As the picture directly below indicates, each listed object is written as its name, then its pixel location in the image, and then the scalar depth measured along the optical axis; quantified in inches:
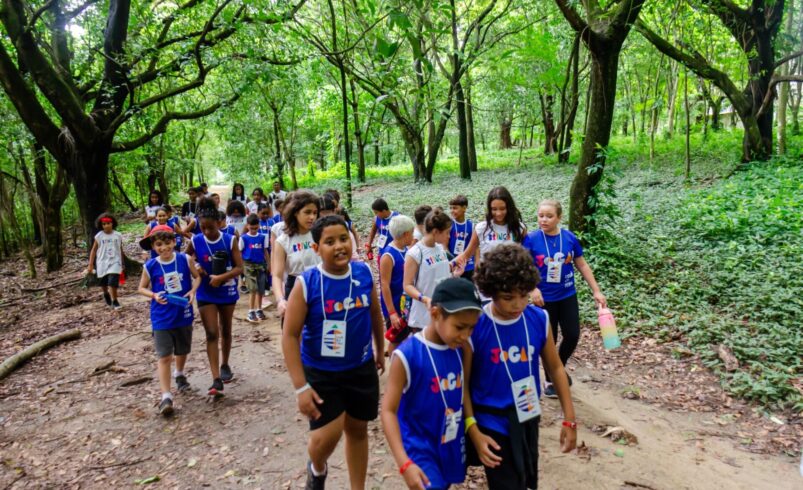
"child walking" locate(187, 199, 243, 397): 191.0
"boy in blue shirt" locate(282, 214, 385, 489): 111.0
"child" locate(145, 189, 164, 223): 435.5
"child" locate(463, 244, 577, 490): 92.0
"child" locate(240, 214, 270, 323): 310.3
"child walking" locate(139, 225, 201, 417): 182.9
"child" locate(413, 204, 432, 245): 195.3
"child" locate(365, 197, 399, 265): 258.4
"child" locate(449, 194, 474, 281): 227.9
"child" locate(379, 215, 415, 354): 172.2
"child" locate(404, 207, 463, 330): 161.8
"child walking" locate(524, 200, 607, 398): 167.8
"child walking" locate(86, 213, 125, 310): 338.6
